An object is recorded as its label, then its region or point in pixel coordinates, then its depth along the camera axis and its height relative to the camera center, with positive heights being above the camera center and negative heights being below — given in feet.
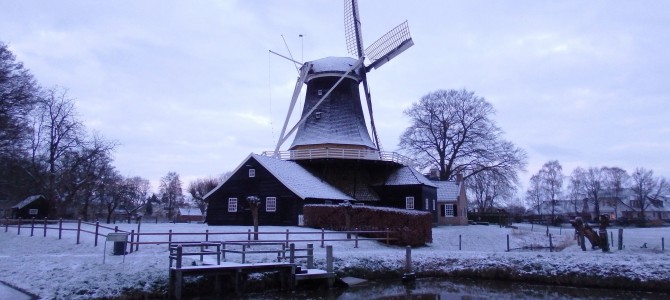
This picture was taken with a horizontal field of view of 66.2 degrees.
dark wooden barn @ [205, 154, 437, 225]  104.22 +2.92
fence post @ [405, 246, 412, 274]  64.03 -7.54
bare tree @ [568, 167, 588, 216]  275.18 +9.17
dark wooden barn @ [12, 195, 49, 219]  153.99 -2.89
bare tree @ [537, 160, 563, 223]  263.08 +12.56
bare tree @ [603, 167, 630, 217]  272.10 +11.78
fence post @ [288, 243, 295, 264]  55.98 -5.82
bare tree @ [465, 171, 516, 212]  149.79 +5.84
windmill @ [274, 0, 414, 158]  122.31 +24.18
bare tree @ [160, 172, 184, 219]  311.47 +6.51
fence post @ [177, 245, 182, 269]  48.76 -5.25
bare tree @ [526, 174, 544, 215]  272.31 +5.91
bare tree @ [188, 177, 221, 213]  272.60 +7.26
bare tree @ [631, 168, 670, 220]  267.59 +8.95
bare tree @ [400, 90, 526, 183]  148.66 +18.93
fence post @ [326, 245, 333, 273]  58.03 -6.64
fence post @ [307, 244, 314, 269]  58.78 -6.56
